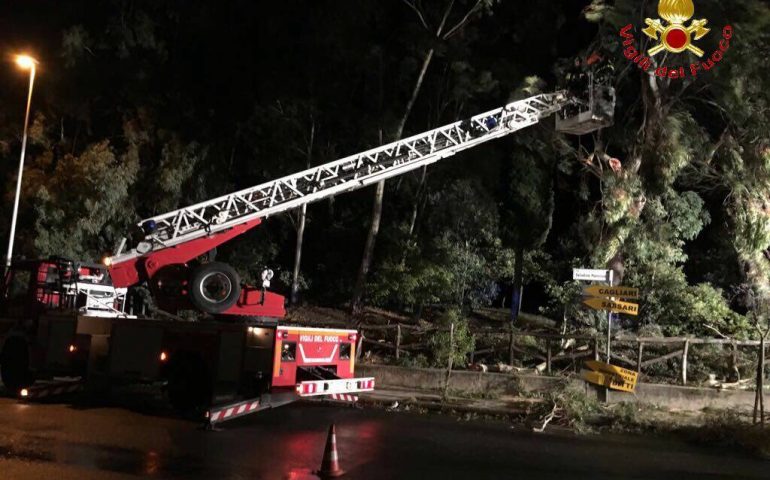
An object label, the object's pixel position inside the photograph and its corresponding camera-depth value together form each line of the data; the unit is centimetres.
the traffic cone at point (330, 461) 697
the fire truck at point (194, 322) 989
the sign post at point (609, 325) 1234
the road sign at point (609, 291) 1194
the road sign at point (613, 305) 1212
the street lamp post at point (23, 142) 1878
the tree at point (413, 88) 2277
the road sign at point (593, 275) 1237
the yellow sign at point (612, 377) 1209
